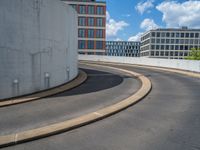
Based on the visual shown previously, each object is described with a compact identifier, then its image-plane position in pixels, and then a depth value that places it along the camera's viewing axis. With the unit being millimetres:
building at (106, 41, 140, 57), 152625
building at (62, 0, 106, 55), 69375
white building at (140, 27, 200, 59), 96250
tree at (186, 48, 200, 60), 56944
